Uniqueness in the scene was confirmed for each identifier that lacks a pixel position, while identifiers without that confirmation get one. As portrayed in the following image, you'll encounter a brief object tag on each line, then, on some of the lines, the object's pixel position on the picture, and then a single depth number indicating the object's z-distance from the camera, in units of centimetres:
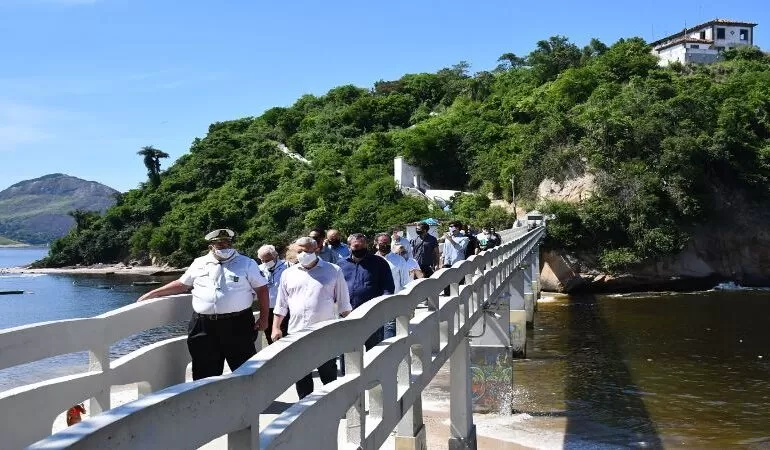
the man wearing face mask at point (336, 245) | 1020
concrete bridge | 227
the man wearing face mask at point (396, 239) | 1218
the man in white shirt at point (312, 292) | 686
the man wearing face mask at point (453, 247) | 1564
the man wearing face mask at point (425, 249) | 1427
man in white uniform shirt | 589
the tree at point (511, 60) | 10069
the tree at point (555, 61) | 7919
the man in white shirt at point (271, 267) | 905
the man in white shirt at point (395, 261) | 1067
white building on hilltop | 8269
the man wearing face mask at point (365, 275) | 802
